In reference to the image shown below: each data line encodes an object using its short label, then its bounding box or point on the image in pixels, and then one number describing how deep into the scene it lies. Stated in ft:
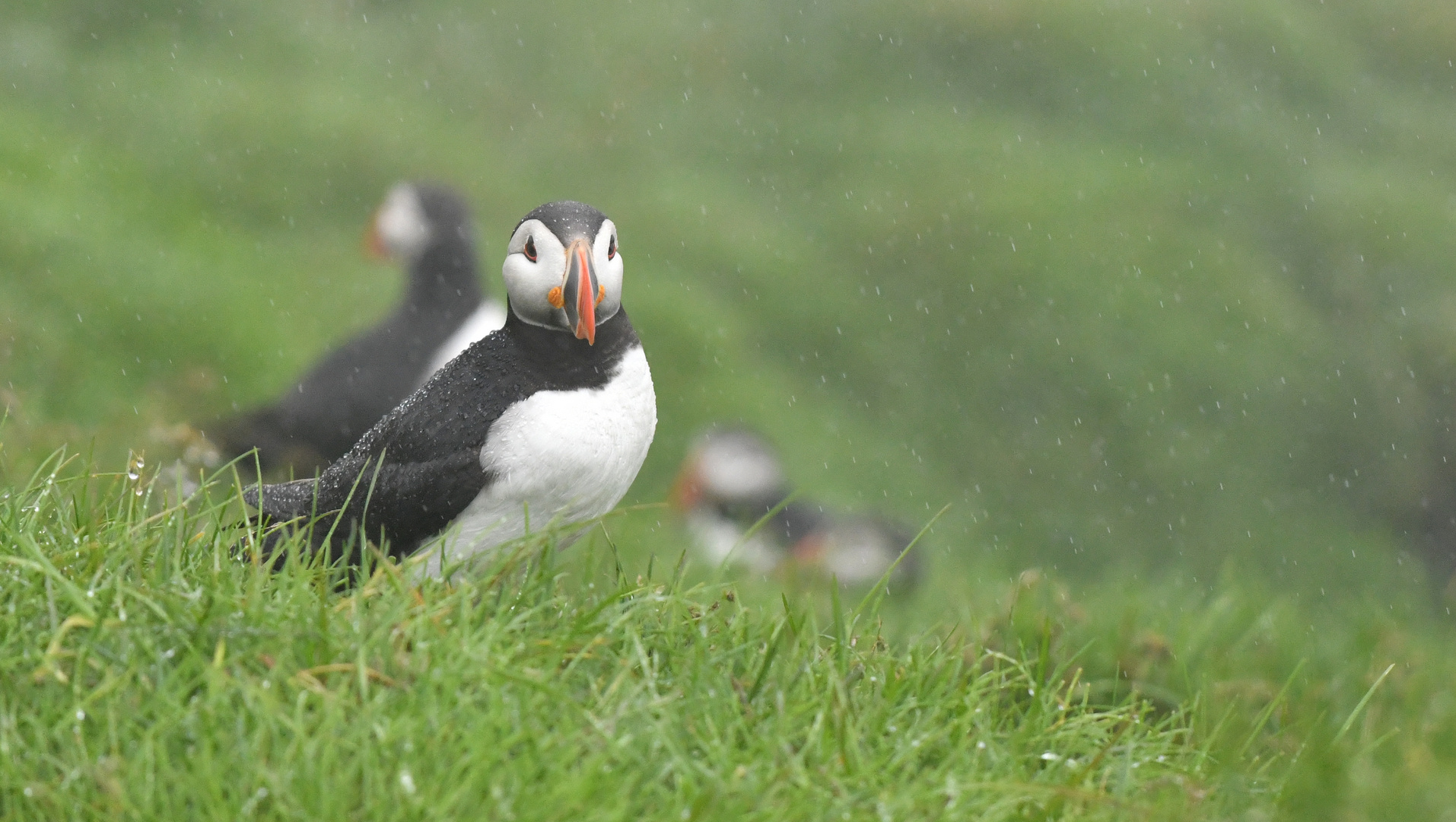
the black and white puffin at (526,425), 21.44
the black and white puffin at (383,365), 39.88
